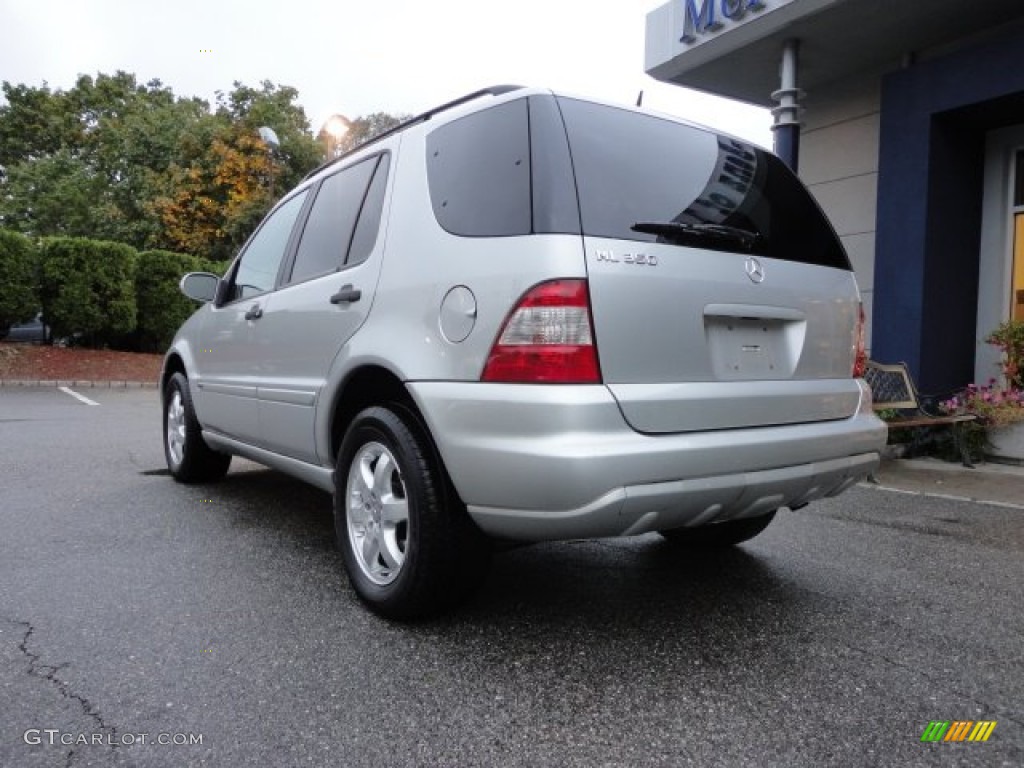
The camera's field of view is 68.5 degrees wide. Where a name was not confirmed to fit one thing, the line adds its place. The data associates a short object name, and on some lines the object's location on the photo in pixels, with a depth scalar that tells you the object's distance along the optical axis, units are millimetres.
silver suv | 2154
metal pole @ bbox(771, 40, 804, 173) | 7488
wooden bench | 6251
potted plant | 6359
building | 7020
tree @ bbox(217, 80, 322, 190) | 27078
